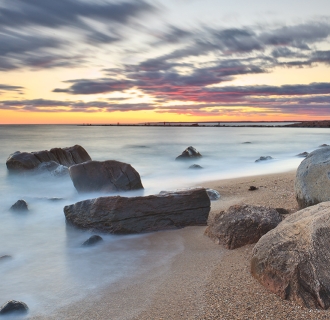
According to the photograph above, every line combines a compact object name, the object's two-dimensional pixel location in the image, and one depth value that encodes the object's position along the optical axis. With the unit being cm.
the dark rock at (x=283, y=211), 621
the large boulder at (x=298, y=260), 316
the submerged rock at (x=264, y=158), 1866
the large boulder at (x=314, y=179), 554
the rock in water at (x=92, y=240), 548
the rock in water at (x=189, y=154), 1859
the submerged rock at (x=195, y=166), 1551
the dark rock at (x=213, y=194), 796
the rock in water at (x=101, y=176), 926
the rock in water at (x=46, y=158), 1329
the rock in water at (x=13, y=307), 356
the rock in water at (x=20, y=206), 792
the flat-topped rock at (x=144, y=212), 590
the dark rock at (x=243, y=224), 474
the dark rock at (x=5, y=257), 518
